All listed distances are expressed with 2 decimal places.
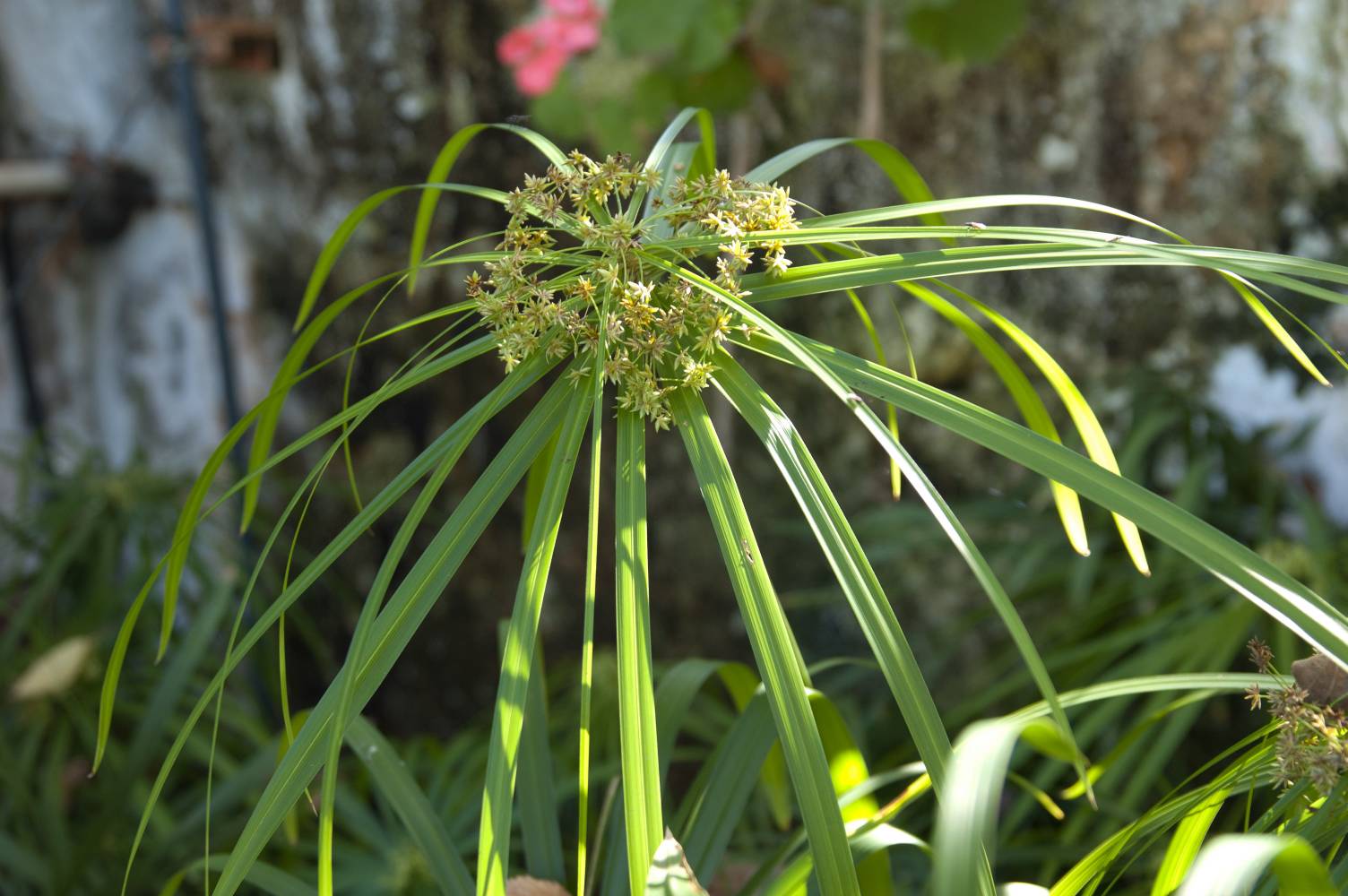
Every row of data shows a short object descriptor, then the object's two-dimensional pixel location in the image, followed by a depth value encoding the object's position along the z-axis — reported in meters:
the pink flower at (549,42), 1.46
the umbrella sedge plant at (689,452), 0.40
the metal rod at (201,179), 1.44
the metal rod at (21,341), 1.72
